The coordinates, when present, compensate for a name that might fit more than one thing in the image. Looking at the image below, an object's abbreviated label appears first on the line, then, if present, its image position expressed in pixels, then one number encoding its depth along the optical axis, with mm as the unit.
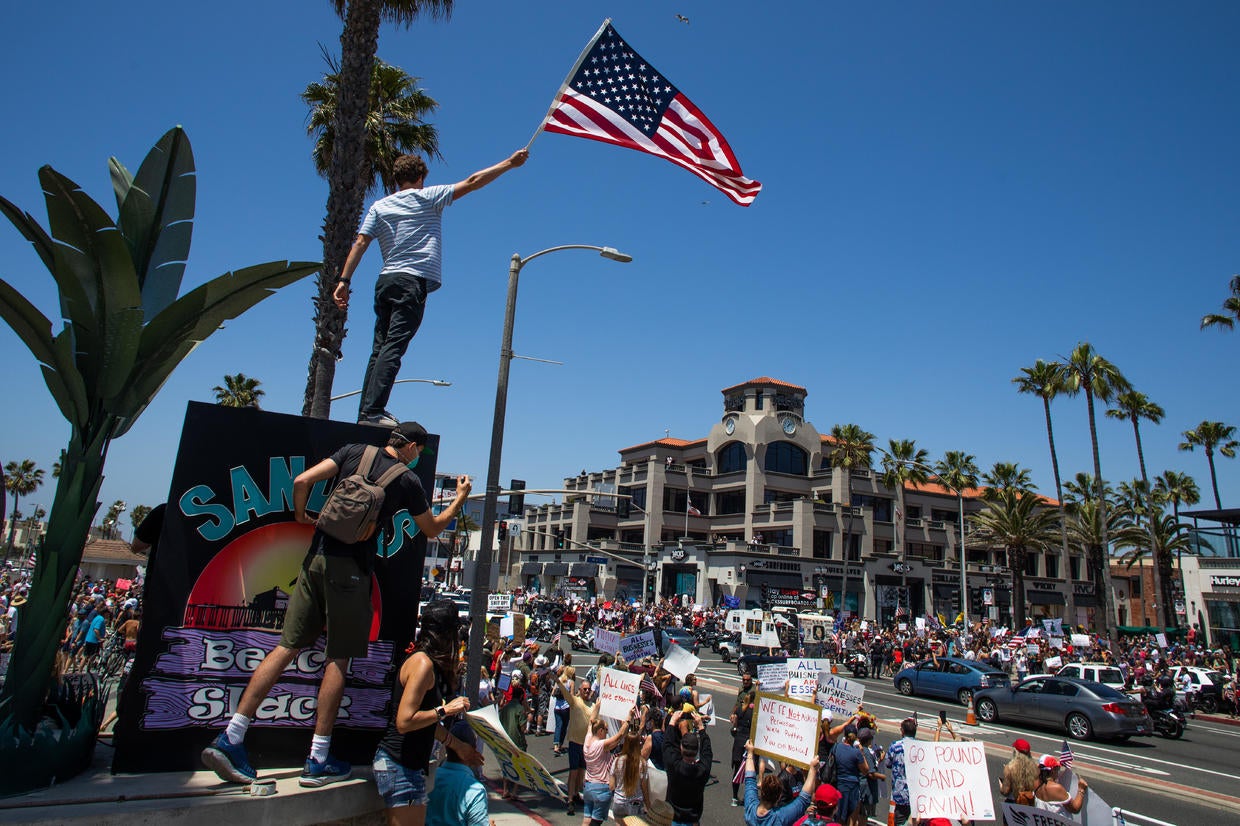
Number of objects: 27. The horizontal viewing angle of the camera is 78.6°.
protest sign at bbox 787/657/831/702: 10125
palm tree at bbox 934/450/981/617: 52562
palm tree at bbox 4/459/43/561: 79438
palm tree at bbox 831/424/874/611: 53000
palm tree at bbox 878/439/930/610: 52312
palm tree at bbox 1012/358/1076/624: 49062
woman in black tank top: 3578
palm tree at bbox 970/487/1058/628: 50750
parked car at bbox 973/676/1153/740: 17953
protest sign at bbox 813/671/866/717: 10312
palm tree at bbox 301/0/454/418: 9617
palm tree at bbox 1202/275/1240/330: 39250
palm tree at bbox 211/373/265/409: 36156
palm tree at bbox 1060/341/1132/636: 44250
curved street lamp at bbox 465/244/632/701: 10633
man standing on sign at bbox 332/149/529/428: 5184
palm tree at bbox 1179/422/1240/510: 57750
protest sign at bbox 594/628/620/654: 15156
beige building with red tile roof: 50438
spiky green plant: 3492
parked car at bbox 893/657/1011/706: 23297
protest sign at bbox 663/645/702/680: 12273
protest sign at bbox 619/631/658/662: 14016
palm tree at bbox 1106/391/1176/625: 53312
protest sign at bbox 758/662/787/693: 11031
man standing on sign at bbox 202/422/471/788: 3512
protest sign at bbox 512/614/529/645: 19438
